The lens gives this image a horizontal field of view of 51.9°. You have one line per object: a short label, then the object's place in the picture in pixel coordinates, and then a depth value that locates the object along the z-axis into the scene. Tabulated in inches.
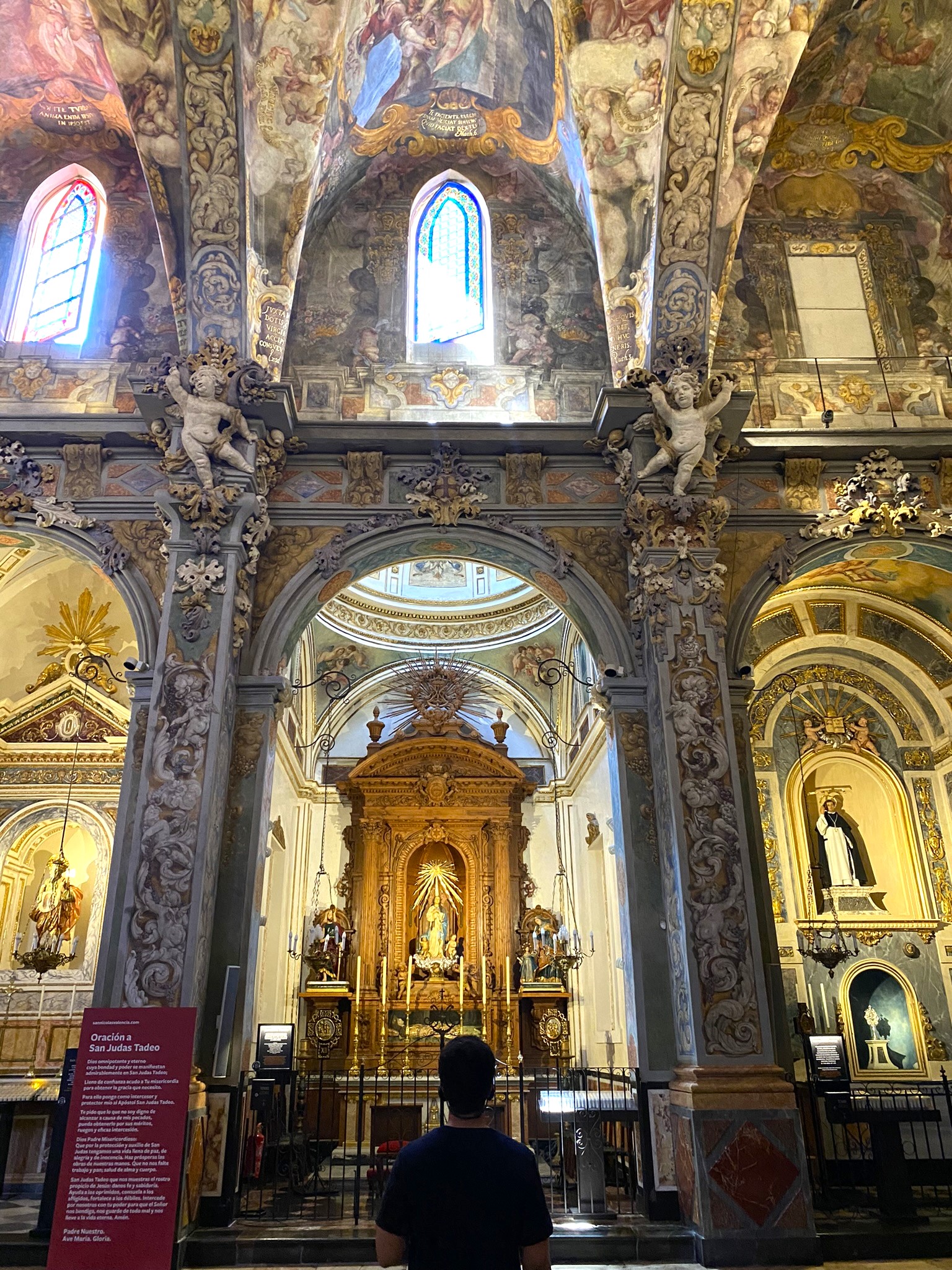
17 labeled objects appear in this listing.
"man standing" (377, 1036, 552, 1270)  100.9
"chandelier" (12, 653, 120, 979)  519.5
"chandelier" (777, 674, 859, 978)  426.6
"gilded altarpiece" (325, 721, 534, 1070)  579.2
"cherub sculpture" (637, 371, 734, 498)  360.8
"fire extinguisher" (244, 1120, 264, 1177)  326.3
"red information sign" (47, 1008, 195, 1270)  207.6
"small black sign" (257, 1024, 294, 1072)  382.0
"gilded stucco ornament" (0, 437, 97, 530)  378.3
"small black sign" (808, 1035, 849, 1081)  381.7
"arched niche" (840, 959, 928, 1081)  456.4
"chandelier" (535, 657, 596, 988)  581.0
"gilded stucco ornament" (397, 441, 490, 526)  391.5
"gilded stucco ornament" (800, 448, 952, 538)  396.2
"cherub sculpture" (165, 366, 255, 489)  353.4
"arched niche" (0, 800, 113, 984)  524.7
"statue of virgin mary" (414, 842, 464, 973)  603.2
